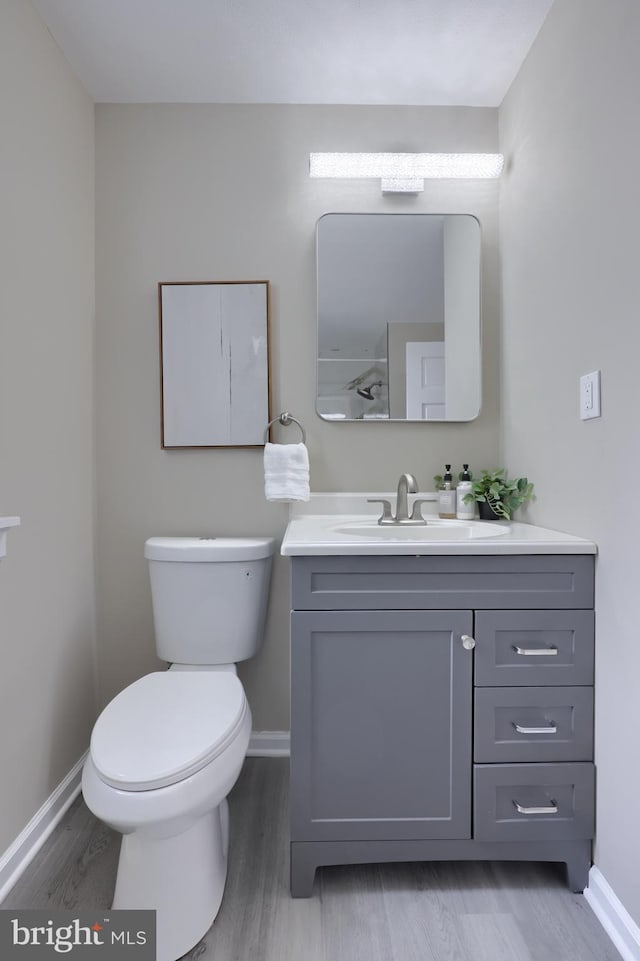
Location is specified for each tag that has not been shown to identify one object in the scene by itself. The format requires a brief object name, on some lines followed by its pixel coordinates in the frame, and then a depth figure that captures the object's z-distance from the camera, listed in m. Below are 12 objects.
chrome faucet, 1.68
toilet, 1.04
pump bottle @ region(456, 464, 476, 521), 1.78
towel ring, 1.84
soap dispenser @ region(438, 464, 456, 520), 1.81
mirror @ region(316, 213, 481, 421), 1.85
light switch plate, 1.25
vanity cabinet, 1.26
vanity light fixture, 1.78
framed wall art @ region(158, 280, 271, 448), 1.87
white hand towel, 1.72
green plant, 1.70
